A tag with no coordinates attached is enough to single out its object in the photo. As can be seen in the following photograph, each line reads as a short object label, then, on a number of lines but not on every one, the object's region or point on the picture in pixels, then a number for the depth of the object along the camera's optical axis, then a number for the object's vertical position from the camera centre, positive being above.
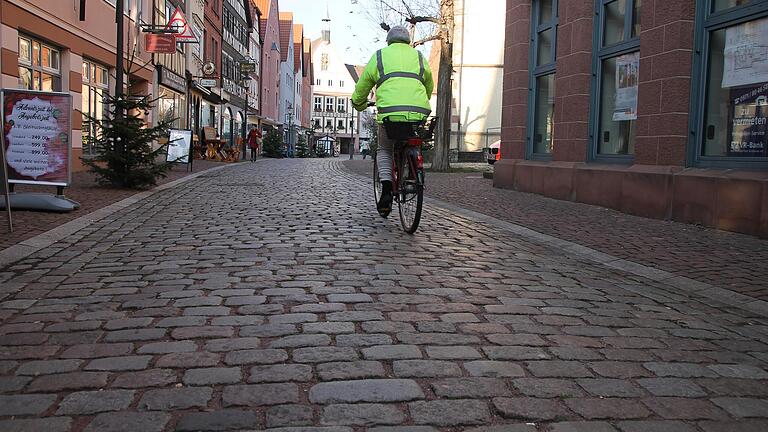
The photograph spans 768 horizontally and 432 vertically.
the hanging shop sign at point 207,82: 31.15 +2.93
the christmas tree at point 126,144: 11.52 +0.06
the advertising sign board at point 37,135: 8.61 +0.12
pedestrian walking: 34.12 +0.49
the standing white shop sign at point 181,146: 20.22 +0.12
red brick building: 8.40 +0.82
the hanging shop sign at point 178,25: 22.64 +3.90
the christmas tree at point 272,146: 46.97 +0.48
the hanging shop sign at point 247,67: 45.47 +5.30
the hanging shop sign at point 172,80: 26.38 +2.69
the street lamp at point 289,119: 71.31 +3.54
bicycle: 7.29 -0.10
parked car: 30.27 +0.33
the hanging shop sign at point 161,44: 22.31 +3.24
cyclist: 7.36 +0.80
